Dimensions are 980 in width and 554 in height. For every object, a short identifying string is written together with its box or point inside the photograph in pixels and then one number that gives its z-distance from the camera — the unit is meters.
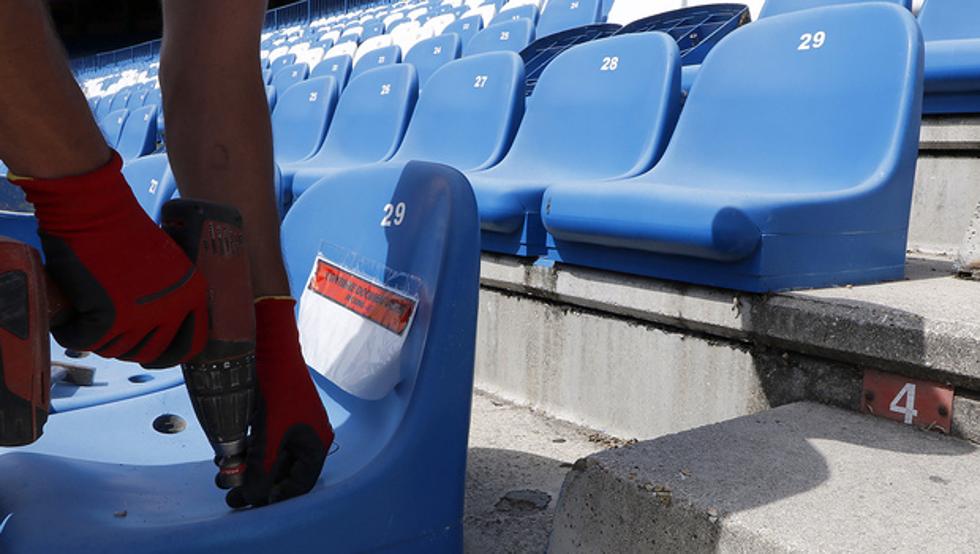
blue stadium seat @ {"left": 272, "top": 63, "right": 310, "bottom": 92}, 6.21
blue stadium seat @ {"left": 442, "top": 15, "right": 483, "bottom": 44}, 5.44
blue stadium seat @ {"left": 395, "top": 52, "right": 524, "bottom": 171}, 2.29
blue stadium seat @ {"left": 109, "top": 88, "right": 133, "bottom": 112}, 8.75
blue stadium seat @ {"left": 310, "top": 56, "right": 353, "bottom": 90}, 5.35
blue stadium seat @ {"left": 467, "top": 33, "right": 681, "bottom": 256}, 1.63
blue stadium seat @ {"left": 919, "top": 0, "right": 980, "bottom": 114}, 1.79
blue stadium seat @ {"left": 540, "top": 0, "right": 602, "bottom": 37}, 4.28
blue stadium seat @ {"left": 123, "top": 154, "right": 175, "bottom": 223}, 1.47
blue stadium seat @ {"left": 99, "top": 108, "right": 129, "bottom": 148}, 4.85
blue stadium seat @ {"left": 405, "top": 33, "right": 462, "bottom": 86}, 4.58
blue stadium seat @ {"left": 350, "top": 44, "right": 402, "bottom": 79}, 5.36
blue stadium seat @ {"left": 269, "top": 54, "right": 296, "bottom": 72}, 8.44
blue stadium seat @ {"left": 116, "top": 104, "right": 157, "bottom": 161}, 4.16
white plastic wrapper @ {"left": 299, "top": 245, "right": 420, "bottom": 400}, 0.89
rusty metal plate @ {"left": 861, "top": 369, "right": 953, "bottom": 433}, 0.97
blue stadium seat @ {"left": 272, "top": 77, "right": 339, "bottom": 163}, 3.56
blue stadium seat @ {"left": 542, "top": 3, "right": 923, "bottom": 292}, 1.21
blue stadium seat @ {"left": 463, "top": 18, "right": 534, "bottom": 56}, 4.24
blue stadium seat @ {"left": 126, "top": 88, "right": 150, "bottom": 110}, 7.66
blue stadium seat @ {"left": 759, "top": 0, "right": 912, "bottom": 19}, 2.40
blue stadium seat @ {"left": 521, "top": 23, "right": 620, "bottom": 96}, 3.31
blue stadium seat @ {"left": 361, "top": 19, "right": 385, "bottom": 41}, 8.26
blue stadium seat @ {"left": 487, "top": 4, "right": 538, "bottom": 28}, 5.05
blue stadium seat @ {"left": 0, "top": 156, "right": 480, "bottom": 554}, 0.70
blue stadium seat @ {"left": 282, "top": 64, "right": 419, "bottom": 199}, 2.92
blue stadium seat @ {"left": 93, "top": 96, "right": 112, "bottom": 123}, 8.67
